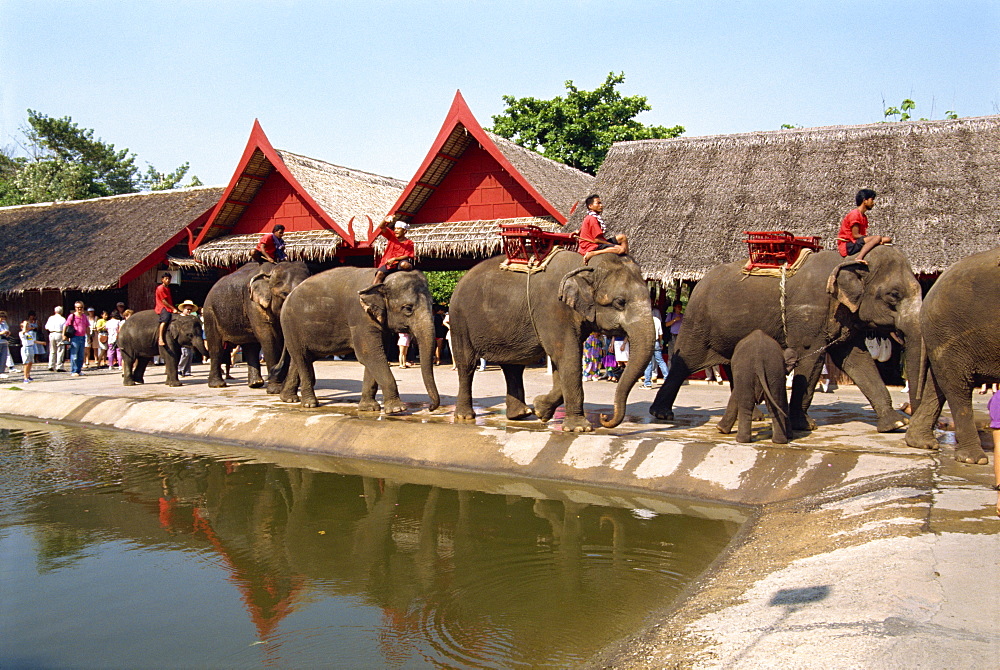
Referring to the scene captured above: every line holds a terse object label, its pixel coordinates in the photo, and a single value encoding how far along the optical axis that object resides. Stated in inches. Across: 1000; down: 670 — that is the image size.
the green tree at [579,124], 1181.1
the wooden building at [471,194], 684.7
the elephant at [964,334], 258.8
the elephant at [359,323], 390.6
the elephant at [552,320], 327.0
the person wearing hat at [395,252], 392.2
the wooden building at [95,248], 819.4
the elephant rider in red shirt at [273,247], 480.4
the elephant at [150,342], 568.1
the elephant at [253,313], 467.5
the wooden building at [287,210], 754.8
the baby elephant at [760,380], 302.0
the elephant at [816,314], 329.1
